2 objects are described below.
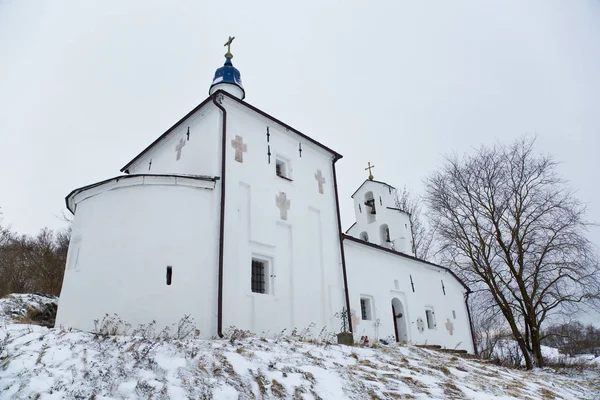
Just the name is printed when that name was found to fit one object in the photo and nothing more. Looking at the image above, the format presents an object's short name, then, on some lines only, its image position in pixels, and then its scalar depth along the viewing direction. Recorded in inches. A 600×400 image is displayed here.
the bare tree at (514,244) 704.4
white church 386.3
